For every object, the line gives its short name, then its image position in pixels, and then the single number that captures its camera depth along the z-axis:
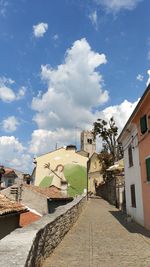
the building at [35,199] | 15.55
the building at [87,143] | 64.47
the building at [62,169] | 31.13
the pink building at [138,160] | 8.86
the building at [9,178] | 31.49
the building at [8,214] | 7.81
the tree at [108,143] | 26.18
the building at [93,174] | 39.57
